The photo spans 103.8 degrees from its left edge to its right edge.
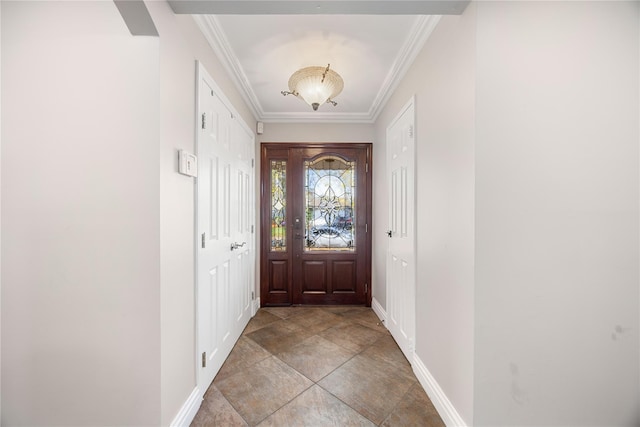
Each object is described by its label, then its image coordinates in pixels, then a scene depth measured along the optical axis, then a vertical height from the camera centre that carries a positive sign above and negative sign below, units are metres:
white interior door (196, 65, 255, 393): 1.63 -0.15
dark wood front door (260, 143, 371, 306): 3.21 -0.18
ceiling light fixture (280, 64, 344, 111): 1.98 +1.04
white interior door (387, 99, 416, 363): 2.00 -0.18
